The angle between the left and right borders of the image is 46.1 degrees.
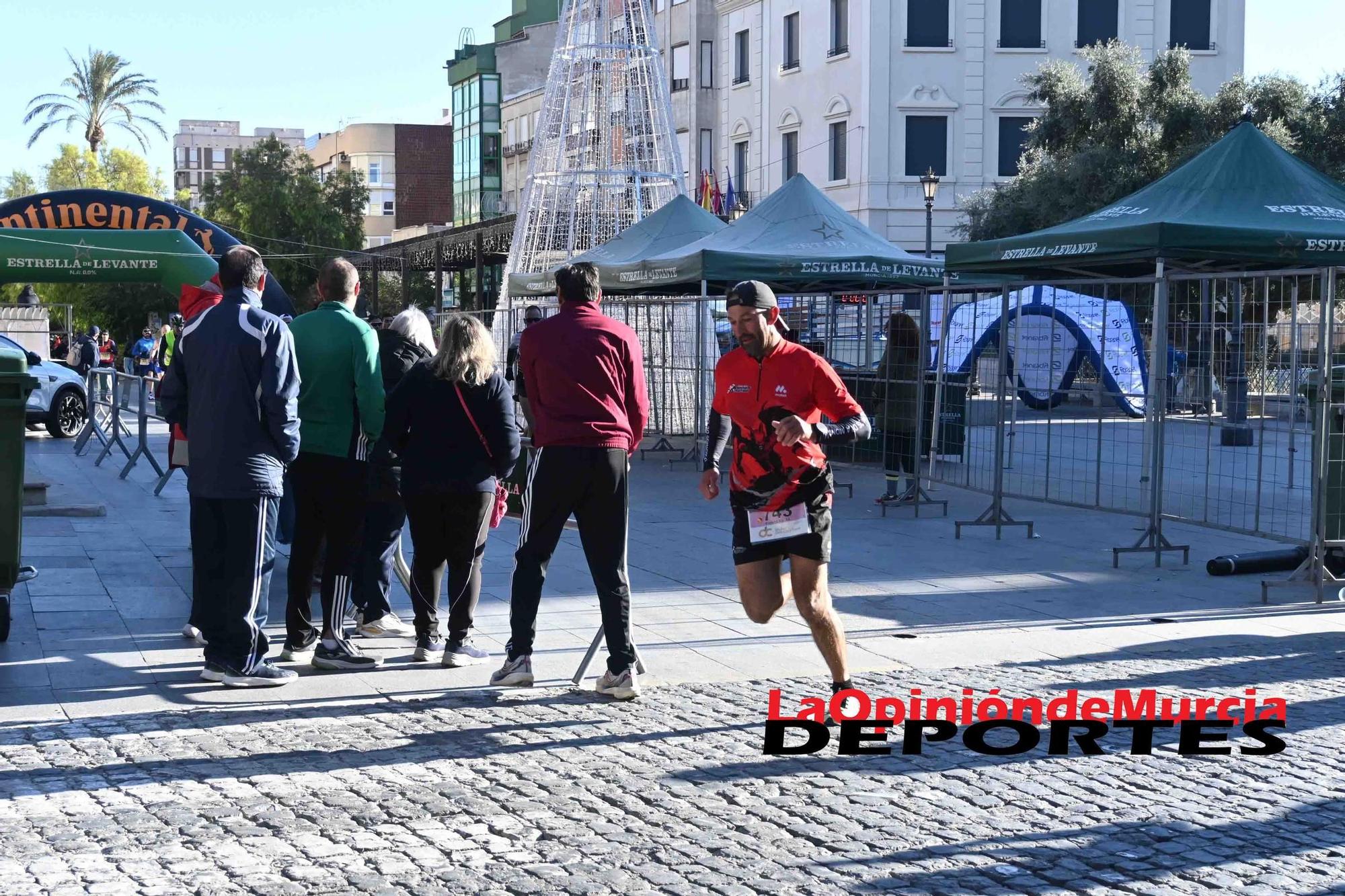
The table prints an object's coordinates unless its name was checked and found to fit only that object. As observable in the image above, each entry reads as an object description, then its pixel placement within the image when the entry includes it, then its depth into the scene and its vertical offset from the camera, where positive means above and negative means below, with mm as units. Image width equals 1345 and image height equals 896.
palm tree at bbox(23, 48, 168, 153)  73562 +12228
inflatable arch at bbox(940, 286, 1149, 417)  11219 +159
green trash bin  7891 -537
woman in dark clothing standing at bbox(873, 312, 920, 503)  13734 -287
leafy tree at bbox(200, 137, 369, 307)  62062 +5830
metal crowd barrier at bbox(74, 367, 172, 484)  17828 -684
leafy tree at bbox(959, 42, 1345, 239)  33219 +5273
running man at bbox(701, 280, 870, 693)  6305 -406
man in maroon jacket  6754 -372
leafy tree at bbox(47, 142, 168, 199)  70688 +8341
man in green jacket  7566 -426
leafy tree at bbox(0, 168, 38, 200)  81438 +8762
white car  24547 -745
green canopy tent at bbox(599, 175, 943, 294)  16234 +1120
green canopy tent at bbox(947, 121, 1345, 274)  11461 +1075
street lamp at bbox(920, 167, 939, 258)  34000 +3775
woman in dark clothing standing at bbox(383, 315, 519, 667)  7309 -343
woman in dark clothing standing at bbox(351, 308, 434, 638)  8055 -852
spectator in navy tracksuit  6949 -405
